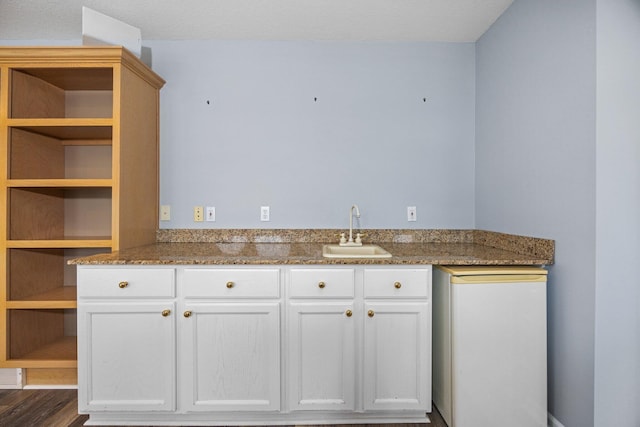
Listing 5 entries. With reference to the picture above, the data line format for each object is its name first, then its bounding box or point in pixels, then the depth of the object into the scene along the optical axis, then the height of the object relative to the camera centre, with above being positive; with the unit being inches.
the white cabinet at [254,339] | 70.3 -25.5
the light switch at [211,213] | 99.3 -0.7
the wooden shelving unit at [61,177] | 81.2 +8.0
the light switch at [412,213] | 100.4 -0.6
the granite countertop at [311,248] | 69.7 -9.2
